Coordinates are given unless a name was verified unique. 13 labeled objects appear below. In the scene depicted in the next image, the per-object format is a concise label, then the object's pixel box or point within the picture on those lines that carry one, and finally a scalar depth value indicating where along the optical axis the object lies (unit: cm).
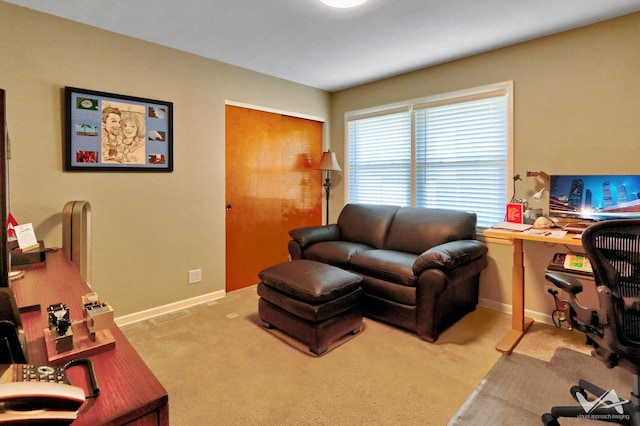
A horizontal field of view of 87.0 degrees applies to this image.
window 317
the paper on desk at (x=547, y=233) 228
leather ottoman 233
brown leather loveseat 251
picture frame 255
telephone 53
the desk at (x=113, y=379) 67
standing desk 246
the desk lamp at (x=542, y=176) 281
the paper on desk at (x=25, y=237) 196
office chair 143
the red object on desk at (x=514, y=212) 275
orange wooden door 363
